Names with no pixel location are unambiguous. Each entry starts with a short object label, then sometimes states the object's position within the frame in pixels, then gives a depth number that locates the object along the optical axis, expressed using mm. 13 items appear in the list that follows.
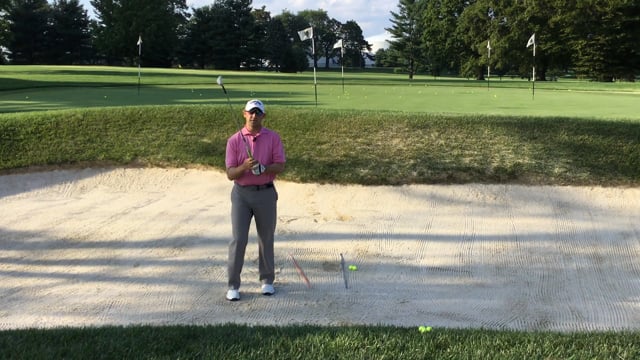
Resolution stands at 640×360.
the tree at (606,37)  48844
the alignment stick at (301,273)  5488
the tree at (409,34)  80000
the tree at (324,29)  122688
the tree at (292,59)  63719
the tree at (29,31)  69875
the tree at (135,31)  69062
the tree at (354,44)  124000
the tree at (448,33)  62438
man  4680
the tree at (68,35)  71500
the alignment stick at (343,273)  5381
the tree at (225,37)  71375
